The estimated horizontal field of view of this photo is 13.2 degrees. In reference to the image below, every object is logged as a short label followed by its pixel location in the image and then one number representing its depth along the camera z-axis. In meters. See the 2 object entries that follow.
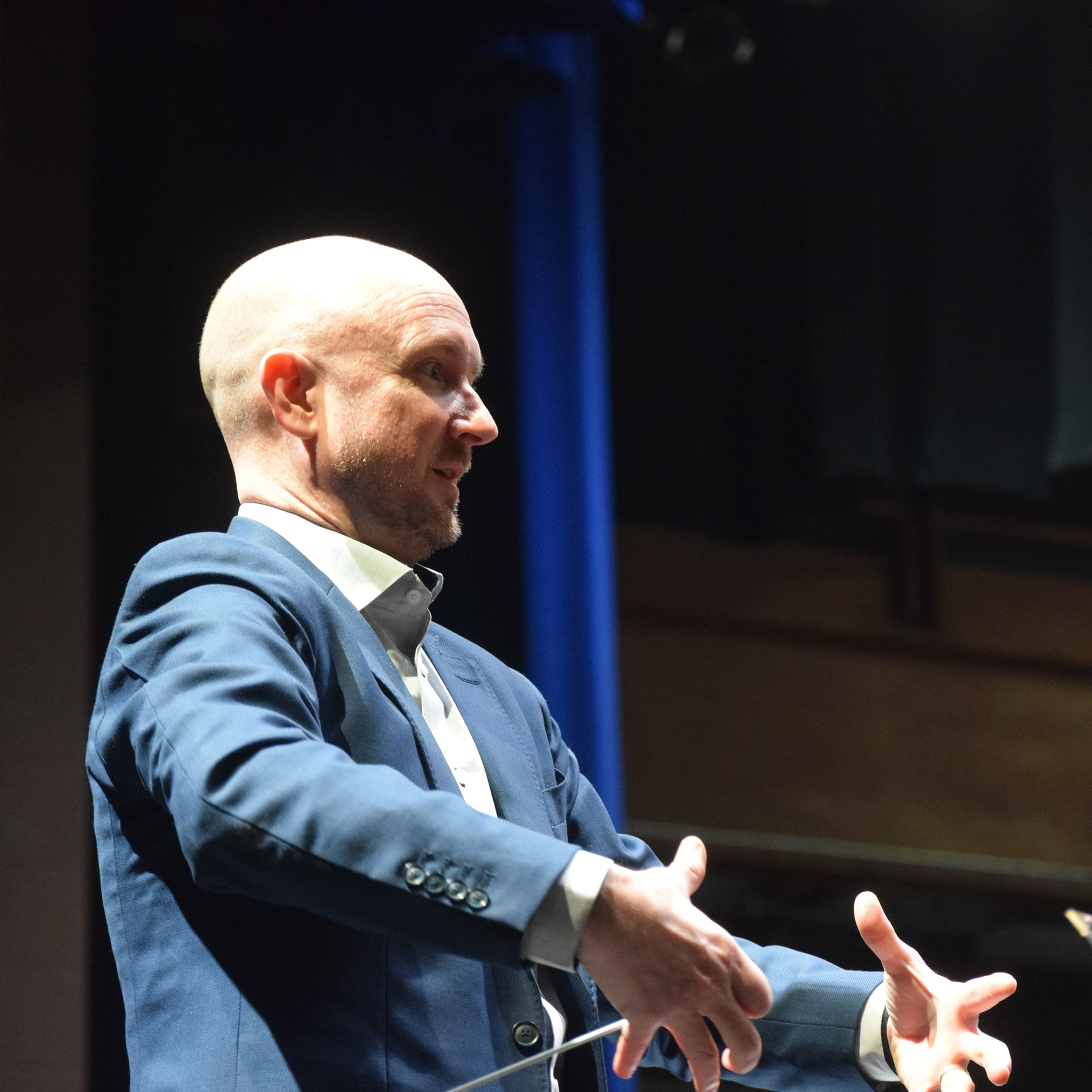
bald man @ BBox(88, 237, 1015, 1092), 2.96
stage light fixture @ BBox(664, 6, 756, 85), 5.67
